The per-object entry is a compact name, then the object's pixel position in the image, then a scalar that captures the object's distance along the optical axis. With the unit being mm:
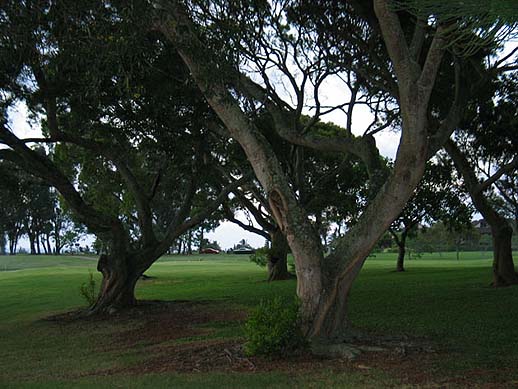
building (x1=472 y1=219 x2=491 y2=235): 70362
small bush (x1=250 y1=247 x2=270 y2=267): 28000
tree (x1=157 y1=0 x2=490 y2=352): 8406
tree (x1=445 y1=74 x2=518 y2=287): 17000
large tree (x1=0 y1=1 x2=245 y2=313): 8273
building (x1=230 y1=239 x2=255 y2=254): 99612
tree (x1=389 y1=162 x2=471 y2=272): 27062
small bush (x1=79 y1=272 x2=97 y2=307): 16828
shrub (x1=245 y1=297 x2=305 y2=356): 8344
